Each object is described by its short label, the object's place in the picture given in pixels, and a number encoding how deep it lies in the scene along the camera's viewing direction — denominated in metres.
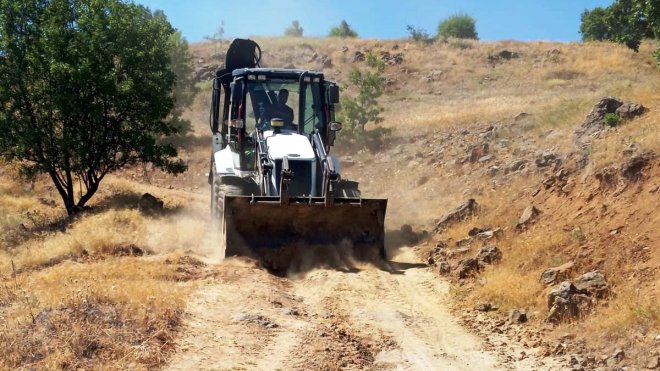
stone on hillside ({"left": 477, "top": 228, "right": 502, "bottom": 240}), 13.01
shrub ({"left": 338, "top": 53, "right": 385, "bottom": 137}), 31.97
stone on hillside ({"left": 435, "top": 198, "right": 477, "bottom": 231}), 15.33
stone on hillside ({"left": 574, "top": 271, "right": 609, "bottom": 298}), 8.72
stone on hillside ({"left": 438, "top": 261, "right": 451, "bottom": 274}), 11.88
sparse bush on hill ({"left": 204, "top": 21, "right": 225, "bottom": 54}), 60.59
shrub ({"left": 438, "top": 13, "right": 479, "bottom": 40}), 77.12
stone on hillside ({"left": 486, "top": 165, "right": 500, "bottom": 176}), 18.33
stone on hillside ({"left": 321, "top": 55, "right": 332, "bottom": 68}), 54.81
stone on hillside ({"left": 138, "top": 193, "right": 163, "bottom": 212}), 17.70
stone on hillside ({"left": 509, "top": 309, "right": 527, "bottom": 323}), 8.88
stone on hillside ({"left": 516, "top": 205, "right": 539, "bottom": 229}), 12.89
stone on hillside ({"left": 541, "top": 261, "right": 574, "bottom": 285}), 9.61
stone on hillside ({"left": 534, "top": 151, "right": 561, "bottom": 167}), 16.28
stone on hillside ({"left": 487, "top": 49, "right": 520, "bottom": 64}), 50.94
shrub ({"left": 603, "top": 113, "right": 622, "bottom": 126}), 15.56
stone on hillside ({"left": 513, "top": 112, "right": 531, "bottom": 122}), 22.82
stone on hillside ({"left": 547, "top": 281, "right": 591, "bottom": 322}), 8.51
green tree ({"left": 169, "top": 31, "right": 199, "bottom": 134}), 38.62
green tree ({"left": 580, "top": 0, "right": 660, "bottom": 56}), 19.16
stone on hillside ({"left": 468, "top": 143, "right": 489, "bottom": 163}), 20.53
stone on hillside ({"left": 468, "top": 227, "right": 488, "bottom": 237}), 13.60
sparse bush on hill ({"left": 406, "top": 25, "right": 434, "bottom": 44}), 58.94
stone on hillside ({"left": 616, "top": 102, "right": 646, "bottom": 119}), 15.64
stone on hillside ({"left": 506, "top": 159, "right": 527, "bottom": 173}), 17.45
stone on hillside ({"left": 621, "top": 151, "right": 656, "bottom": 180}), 11.66
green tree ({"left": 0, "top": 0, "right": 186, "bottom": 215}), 17.86
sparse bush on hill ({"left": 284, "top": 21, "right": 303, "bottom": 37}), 101.62
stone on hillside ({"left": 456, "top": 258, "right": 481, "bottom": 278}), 11.28
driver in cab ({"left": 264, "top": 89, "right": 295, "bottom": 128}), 14.12
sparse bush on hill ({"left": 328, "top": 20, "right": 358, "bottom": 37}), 73.67
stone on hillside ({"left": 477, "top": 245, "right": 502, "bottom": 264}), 11.49
